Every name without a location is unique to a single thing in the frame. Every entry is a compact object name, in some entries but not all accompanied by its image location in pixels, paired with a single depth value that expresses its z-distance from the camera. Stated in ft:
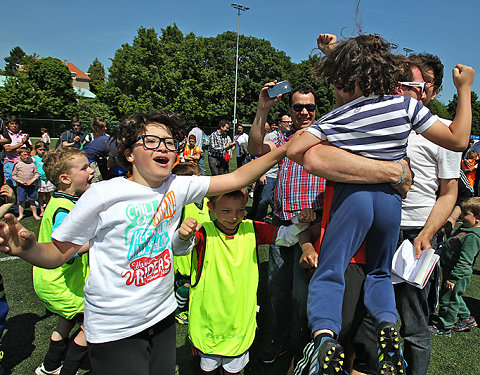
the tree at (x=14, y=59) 303.27
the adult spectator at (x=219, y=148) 38.75
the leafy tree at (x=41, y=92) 150.51
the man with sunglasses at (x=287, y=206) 8.68
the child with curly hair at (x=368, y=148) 5.76
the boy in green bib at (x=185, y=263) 12.53
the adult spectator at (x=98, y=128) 23.24
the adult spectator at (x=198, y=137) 38.81
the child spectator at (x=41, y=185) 27.91
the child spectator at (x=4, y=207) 8.51
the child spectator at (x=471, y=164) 21.54
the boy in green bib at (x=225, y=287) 8.04
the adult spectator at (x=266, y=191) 22.48
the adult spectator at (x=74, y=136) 30.89
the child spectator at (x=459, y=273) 13.03
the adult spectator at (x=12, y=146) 28.44
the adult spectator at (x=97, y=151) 21.16
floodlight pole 127.81
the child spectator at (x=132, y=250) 6.02
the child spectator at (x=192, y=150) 36.81
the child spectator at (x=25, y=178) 27.27
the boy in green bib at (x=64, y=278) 9.02
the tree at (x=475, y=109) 187.42
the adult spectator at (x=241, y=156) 35.76
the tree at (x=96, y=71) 323.24
